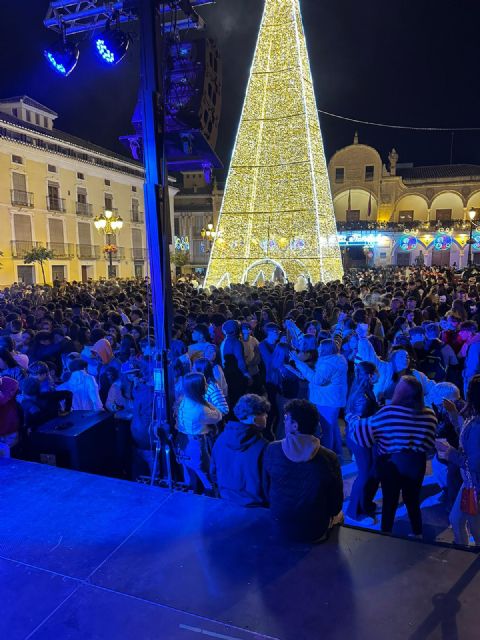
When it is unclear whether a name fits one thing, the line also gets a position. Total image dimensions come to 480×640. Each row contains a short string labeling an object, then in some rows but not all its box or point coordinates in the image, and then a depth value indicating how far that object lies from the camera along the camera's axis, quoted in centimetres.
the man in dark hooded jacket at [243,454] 289
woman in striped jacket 314
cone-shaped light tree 1391
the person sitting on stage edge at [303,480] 243
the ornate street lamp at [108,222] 1532
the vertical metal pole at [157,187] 310
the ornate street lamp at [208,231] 2355
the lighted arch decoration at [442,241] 3528
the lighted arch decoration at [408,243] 3653
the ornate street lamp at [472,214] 1638
